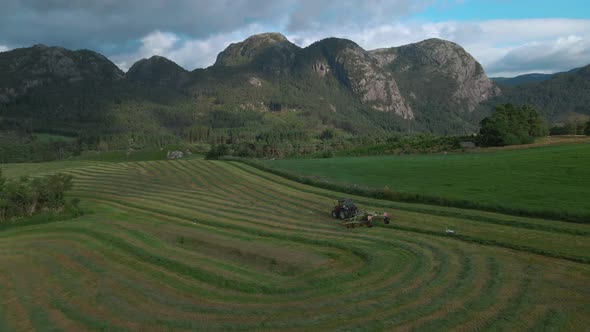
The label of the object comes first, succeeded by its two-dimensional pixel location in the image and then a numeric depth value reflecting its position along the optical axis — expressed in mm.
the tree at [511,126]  77312
